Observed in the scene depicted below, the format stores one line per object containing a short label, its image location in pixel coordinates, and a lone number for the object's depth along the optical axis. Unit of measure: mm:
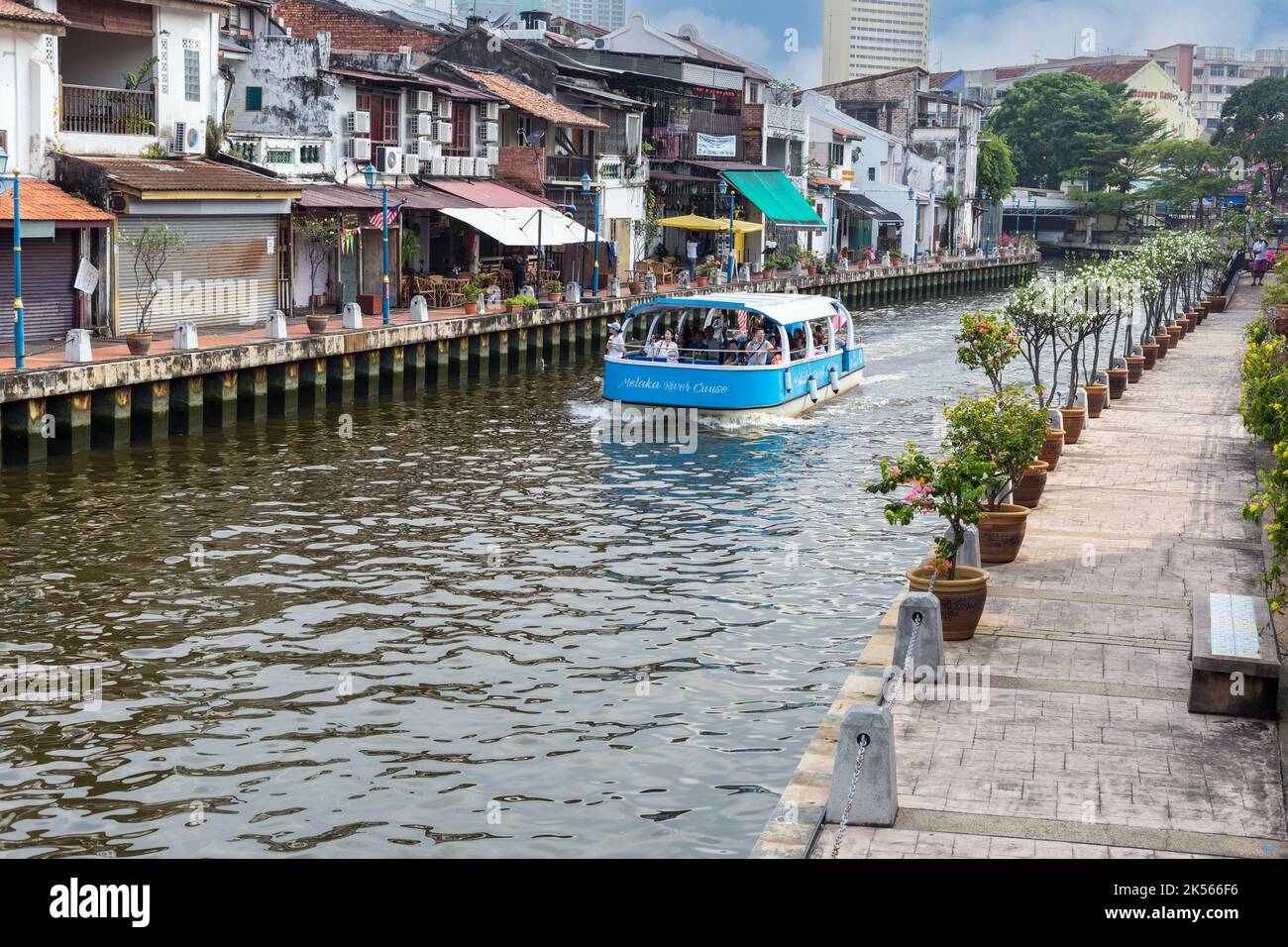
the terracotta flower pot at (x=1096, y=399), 33562
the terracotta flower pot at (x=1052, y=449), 25734
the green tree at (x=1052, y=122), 129500
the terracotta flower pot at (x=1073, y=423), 29125
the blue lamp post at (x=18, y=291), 27484
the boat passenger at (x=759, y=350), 33625
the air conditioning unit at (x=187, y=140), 38312
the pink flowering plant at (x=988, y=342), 27391
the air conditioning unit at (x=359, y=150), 45781
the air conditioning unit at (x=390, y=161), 46719
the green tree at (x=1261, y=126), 126688
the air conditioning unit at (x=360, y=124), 45750
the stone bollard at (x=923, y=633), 14445
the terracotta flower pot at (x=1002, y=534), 18859
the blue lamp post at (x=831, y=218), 87938
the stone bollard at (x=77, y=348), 28469
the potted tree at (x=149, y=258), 34469
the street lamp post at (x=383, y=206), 39375
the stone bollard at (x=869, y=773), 11062
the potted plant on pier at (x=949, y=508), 15664
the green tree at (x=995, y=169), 113812
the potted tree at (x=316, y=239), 41125
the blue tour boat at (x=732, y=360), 32469
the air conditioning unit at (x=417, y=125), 49281
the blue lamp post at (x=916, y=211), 97444
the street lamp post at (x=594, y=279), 50688
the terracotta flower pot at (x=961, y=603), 15586
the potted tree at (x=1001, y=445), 18359
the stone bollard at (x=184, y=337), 31062
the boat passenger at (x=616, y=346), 32969
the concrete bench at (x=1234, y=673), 13328
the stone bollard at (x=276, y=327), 34406
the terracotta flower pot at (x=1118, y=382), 36938
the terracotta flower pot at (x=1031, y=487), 22484
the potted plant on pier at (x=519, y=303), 45150
